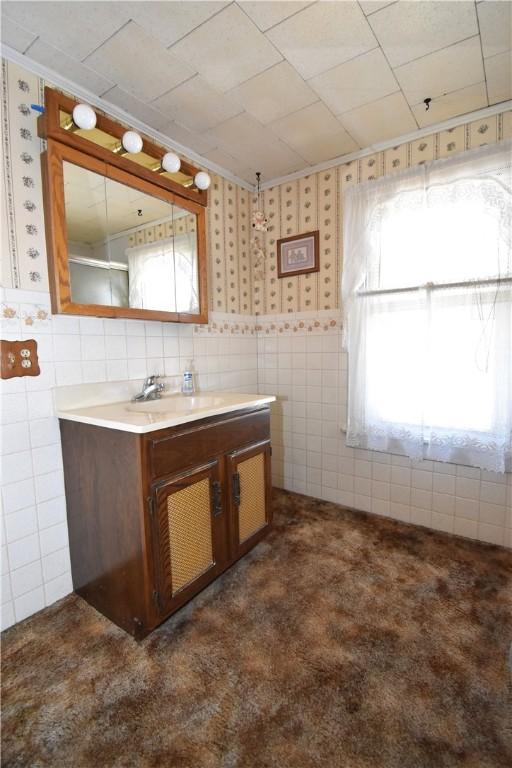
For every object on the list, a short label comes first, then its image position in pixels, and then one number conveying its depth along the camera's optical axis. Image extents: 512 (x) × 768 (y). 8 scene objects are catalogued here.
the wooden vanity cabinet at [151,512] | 1.28
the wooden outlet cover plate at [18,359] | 1.36
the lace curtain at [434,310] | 1.74
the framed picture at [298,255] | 2.38
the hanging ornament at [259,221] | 2.24
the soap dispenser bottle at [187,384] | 2.06
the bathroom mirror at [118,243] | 1.43
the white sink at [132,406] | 1.28
